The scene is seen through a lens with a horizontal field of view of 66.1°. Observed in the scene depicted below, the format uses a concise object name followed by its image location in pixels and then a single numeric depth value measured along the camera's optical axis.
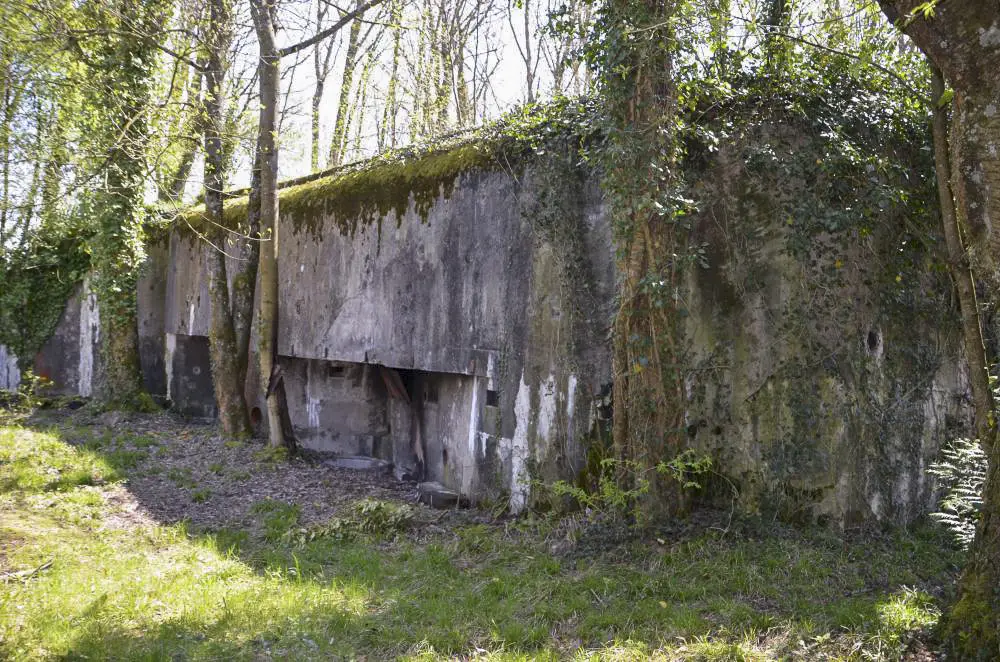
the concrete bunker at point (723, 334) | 5.46
